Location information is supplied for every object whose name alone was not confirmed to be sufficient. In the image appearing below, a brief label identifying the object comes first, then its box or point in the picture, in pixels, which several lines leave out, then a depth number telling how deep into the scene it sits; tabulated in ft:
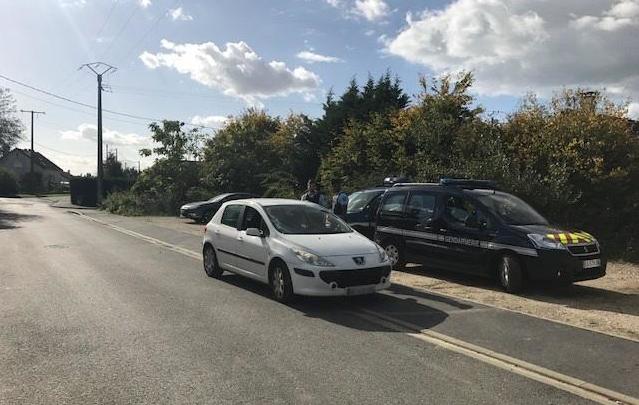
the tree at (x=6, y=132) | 124.57
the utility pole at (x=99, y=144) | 147.95
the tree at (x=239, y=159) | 109.60
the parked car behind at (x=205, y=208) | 85.05
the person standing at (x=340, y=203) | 40.78
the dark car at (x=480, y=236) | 28.81
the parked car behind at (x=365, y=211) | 42.04
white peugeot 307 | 25.55
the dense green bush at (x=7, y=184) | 225.76
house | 313.59
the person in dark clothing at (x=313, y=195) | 39.88
